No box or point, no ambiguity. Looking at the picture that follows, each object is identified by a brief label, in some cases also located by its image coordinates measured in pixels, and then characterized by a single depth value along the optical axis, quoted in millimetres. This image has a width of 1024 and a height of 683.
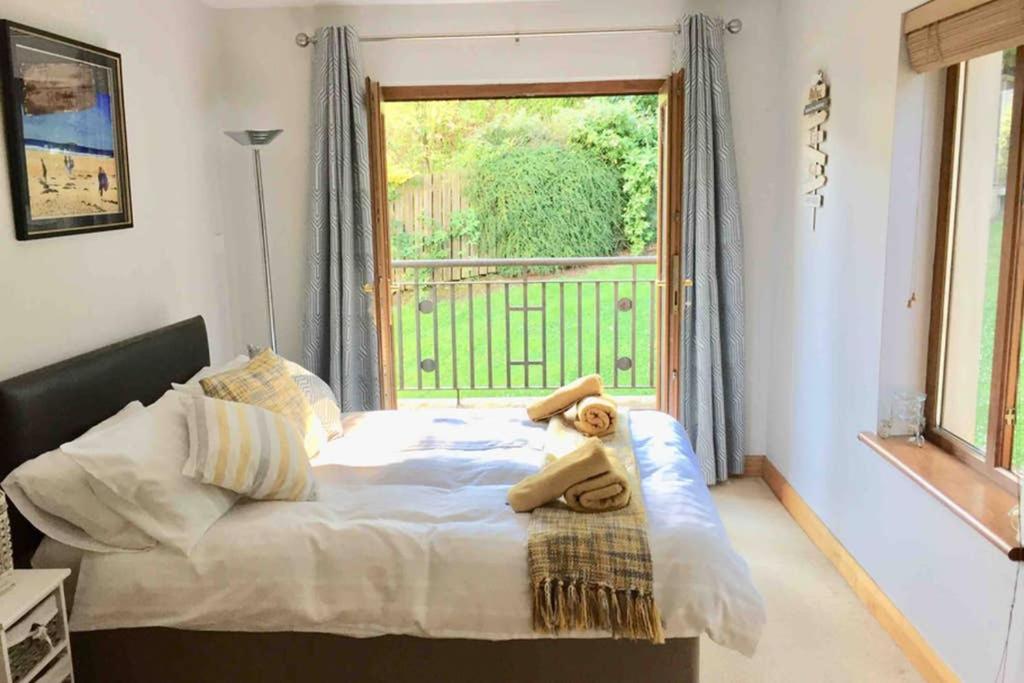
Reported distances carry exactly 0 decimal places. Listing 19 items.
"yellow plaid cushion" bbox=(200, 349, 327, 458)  3043
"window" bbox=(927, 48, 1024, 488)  2545
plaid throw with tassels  2264
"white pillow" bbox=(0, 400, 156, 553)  2295
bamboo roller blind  2373
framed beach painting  2654
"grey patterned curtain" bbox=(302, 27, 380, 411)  4316
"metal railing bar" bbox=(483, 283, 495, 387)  5812
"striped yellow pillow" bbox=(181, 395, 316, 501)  2504
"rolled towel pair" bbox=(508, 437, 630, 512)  2475
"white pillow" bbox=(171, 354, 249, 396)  3068
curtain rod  4324
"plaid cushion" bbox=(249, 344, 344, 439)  3492
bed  2318
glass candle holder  3049
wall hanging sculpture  3678
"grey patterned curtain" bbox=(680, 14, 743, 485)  4258
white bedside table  2010
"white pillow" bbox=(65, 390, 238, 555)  2334
